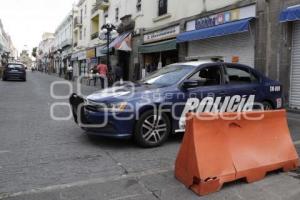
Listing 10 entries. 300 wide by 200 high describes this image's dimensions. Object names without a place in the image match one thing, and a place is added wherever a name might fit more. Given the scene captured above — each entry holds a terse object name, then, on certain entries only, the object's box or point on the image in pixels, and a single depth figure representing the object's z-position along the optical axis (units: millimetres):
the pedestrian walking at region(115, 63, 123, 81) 21266
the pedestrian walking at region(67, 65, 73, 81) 36875
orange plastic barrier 4444
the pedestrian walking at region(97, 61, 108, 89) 20656
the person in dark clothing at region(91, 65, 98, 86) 23142
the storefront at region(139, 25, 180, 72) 17781
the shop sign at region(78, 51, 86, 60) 38625
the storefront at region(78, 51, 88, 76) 39219
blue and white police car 6289
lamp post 19984
